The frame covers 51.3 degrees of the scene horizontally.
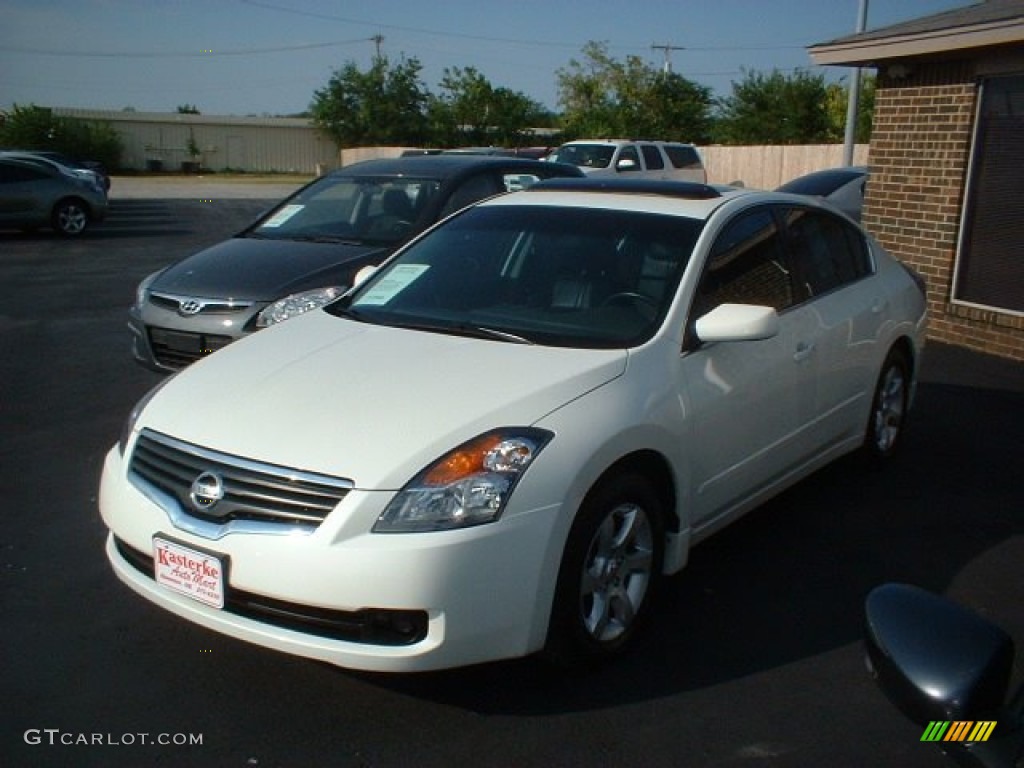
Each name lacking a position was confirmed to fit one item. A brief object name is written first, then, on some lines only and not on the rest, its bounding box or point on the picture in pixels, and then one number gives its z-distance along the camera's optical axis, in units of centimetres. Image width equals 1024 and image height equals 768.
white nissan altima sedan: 313
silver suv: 2155
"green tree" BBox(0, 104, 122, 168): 4888
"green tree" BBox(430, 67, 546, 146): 5081
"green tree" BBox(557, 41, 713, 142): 4112
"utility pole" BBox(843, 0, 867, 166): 2016
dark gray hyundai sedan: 684
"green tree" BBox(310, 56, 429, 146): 5475
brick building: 894
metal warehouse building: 5775
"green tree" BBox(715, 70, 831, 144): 3750
